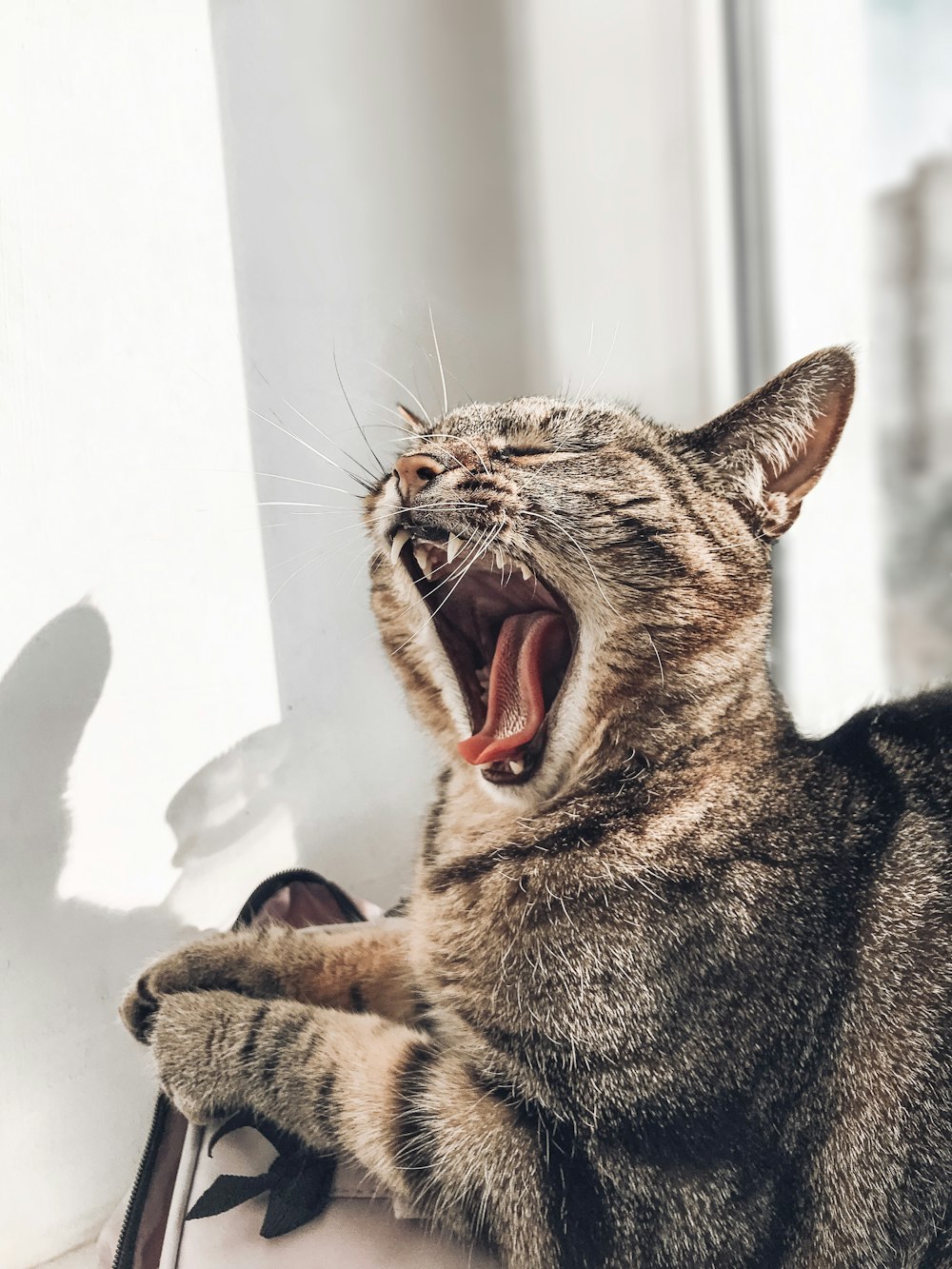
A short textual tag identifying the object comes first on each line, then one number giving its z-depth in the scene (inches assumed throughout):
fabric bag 10.7
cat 10.5
